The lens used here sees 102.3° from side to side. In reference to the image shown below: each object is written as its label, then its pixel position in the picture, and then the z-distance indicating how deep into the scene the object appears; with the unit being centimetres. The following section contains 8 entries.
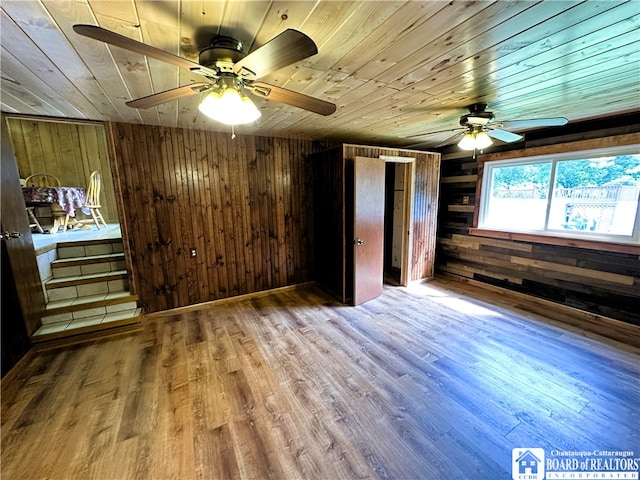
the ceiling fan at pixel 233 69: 103
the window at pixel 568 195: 285
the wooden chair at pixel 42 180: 465
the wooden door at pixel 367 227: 345
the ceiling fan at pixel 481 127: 246
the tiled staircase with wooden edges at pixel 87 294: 283
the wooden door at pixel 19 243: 242
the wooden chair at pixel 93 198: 440
